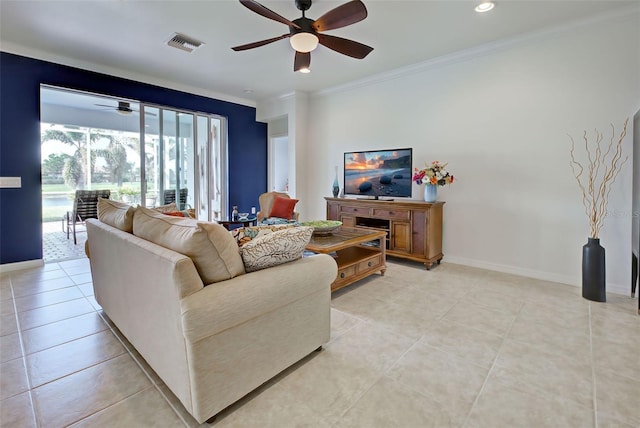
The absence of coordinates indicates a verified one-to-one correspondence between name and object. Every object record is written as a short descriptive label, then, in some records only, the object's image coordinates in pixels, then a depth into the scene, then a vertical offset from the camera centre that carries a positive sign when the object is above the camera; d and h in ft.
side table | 14.60 -0.80
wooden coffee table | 9.71 -1.82
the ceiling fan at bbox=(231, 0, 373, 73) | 7.81 +4.98
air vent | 11.43 +6.25
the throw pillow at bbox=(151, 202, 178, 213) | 11.03 -0.10
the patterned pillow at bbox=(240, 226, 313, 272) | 5.38 -0.78
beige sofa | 4.42 -1.90
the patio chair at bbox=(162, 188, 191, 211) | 17.40 +0.48
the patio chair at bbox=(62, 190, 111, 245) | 18.34 -0.08
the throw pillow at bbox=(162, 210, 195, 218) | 10.64 -0.30
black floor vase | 9.18 -2.02
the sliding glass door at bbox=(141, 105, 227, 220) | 16.88 +2.64
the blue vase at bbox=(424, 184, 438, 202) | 12.93 +0.52
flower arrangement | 12.80 +1.22
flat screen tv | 14.05 +1.54
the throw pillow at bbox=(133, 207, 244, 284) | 4.74 -0.65
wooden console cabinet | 12.69 -0.88
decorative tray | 10.85 -0.80
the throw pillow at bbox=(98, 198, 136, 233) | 6.77 -0.21
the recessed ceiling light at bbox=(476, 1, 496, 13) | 9.26 +6.04
